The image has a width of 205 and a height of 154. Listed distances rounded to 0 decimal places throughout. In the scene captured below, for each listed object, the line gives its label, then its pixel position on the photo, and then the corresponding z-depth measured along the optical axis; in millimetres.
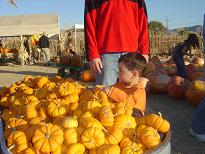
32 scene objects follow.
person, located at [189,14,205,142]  3250
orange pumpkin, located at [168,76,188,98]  5184
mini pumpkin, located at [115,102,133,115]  1981
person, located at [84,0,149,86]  2793
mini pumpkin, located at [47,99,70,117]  2050
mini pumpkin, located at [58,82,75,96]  2435
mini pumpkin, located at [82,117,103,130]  1766
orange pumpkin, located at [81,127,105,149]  1683
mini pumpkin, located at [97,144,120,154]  1613
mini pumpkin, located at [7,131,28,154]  1668
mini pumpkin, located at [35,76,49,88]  3019
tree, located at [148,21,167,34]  44747
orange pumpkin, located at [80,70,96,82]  7499
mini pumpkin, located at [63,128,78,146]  1704
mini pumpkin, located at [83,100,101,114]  2017
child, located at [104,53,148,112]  2390
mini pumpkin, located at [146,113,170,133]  1871
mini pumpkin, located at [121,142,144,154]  1661
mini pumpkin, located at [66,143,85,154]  1633
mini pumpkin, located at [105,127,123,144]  1749
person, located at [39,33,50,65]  14356
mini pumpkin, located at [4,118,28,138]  1867
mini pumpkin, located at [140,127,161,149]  1714
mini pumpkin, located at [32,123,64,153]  1630
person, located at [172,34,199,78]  6294
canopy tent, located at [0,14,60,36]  18483
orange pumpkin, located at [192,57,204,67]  7714
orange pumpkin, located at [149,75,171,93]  5668
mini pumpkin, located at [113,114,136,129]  1859
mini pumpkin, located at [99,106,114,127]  1863
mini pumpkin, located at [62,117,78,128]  1780
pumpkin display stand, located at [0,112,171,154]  1604
